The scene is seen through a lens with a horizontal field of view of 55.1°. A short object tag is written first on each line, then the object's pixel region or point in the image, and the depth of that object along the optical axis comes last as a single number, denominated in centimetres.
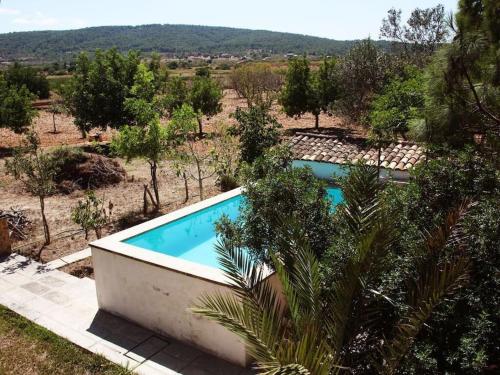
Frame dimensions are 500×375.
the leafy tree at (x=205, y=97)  2969
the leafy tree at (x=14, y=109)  2483
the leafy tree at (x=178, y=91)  3072
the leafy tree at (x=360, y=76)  2528
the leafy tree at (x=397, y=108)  1267
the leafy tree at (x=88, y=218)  1198
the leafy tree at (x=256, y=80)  4155
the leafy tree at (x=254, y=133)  1432
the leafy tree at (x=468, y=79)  637
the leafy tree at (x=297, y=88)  2852
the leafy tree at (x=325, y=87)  2797
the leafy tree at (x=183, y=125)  1496
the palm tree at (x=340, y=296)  441
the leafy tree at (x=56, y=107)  3200
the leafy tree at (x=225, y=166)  1706
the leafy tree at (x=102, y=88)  2303
